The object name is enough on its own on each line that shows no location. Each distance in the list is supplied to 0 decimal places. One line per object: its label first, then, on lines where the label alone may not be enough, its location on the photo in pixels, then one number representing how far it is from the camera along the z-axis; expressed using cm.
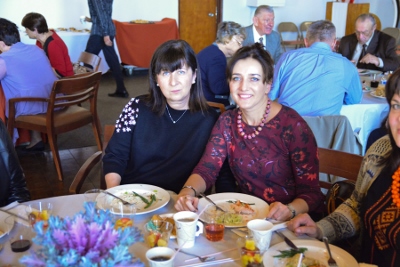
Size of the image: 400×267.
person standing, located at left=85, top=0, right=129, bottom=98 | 632
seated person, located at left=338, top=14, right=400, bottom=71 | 436
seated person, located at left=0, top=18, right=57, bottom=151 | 389
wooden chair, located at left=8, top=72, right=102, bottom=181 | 363
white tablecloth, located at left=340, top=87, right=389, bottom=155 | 325
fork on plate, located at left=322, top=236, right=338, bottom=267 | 125
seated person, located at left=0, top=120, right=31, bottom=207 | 190
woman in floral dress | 185
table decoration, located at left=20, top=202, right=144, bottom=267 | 86
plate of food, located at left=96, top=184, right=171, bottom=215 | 165
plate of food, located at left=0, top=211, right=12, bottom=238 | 142
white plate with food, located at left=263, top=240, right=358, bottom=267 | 125
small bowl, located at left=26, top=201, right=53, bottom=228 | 146
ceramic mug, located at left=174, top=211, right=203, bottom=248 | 133
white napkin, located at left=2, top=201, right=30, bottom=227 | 149
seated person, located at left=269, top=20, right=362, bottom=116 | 304
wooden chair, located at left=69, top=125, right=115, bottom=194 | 210
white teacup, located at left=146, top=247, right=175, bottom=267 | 115
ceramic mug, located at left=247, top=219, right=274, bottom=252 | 130
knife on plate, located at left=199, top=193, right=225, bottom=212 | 162
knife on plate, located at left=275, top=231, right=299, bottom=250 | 132
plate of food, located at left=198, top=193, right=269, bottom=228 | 153
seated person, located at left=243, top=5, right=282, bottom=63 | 492
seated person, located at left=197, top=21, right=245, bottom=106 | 371
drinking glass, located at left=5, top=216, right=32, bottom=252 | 132
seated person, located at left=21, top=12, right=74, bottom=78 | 468
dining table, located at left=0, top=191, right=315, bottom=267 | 129
